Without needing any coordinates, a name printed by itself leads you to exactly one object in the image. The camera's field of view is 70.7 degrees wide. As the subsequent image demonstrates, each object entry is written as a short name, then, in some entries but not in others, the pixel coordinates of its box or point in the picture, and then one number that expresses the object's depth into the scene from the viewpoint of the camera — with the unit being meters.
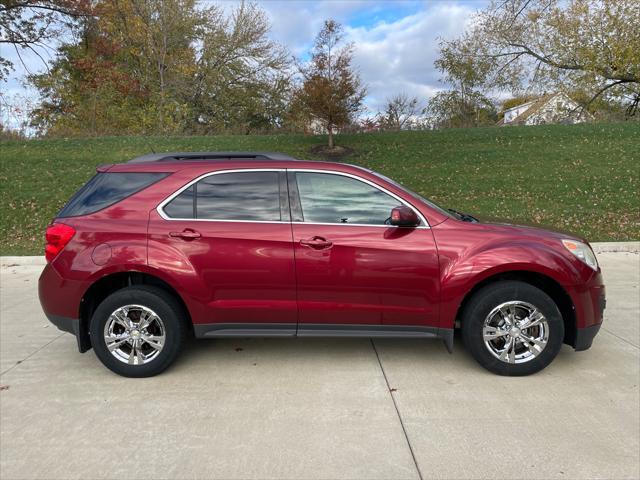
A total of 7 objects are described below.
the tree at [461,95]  22.23
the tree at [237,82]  26.47
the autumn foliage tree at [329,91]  14.15
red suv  3.46
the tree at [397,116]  22.72
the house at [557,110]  23.97
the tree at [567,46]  14.77
